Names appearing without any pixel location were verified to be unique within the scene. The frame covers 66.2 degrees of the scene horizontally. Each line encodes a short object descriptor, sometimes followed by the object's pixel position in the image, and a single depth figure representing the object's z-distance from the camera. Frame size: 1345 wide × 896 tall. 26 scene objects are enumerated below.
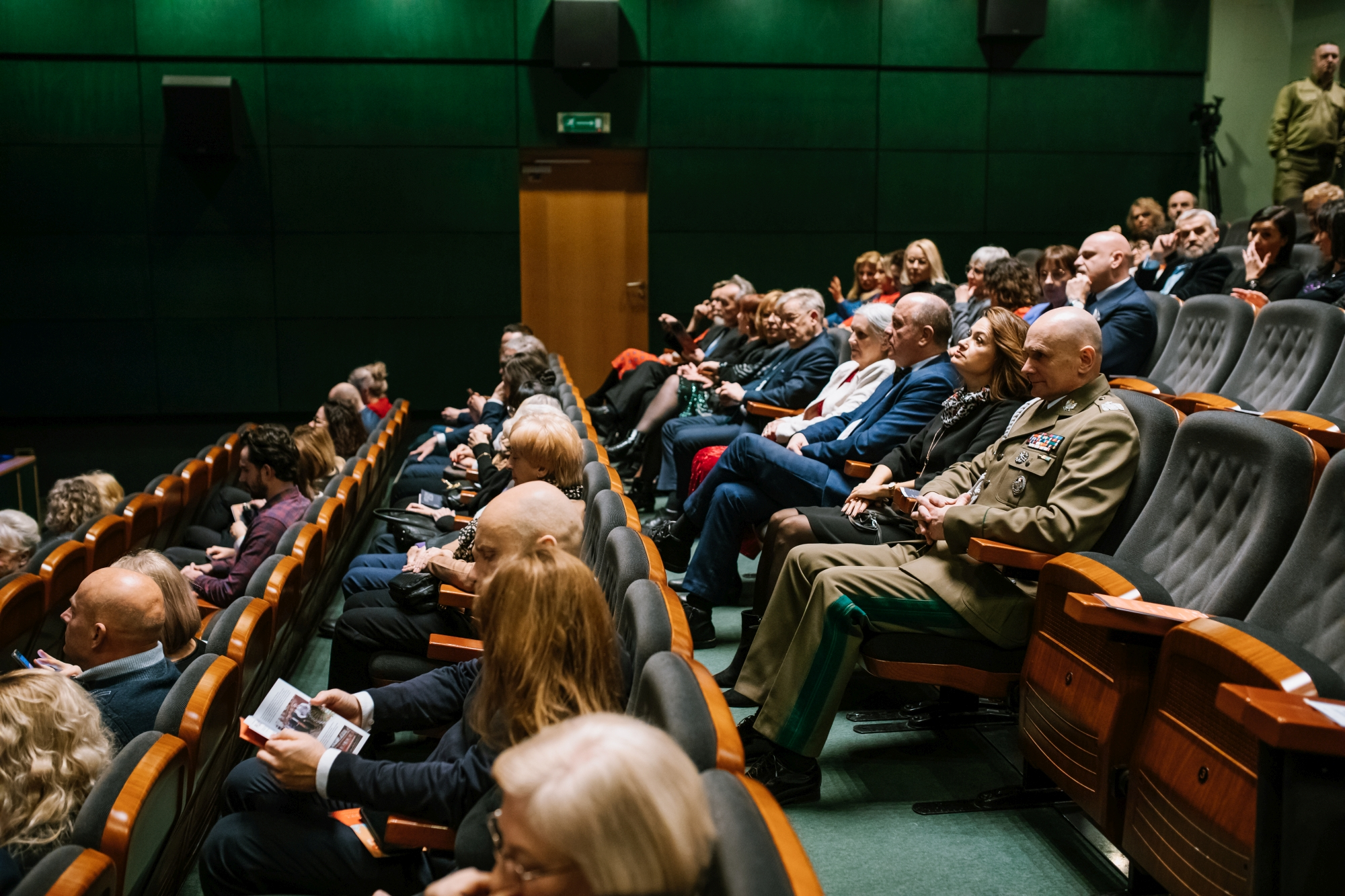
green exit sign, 8.02
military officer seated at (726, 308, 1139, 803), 2.31
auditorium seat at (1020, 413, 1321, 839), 1.85
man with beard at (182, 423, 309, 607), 3.23
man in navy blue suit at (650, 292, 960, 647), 3.29
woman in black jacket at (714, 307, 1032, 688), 2.94
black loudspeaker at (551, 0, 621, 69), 7.74
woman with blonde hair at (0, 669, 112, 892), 1.53
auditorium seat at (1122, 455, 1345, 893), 1.48
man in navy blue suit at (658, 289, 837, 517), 4.49
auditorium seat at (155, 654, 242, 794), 1.76
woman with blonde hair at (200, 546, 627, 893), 1.49
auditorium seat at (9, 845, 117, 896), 1.29
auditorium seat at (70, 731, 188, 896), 1.44
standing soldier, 7.27
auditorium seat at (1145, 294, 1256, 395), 3.95
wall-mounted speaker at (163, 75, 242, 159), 7.54
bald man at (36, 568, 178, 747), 1.98
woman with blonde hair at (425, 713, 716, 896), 0.91
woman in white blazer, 3.84
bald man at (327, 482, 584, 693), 2.48
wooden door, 8.31
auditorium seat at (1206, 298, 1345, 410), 3.45
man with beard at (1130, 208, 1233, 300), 5.29
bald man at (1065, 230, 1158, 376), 4.21
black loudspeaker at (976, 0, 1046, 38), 7.98
